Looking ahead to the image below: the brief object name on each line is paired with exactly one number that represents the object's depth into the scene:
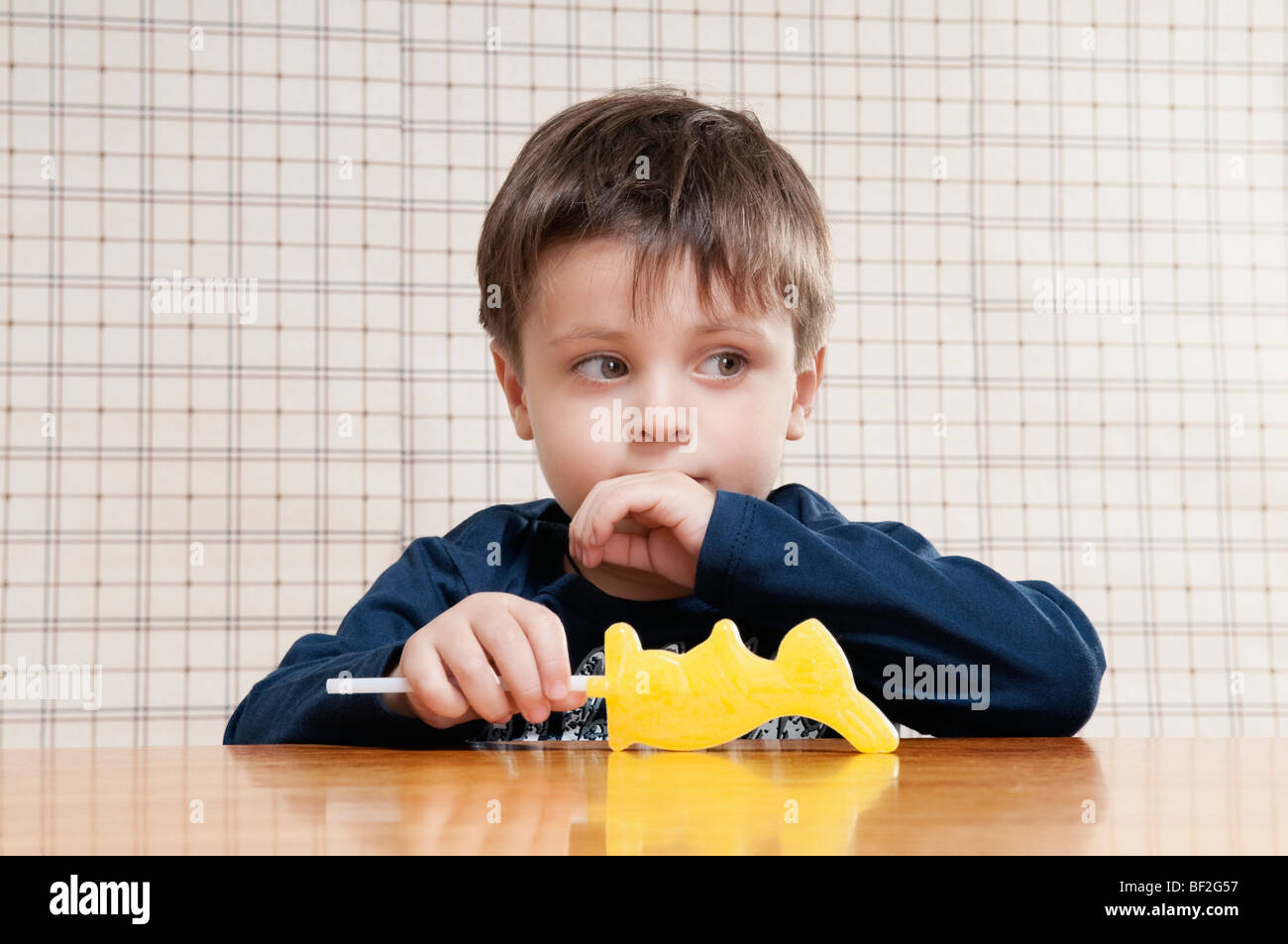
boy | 0.63
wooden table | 0.28
